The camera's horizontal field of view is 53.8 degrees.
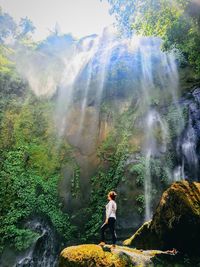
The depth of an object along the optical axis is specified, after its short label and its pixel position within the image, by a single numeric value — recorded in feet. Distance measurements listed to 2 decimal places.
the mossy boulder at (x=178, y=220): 16.47
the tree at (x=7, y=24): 80.82
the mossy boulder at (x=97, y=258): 13.61
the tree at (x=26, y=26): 83.27
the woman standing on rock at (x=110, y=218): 16.23
